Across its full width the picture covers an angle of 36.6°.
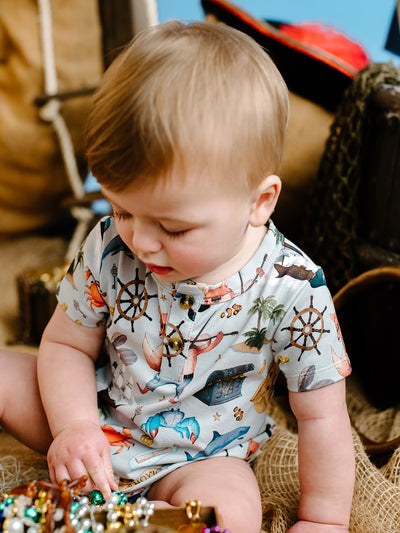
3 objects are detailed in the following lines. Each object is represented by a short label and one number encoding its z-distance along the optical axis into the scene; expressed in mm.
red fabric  1459
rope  1754
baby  622
